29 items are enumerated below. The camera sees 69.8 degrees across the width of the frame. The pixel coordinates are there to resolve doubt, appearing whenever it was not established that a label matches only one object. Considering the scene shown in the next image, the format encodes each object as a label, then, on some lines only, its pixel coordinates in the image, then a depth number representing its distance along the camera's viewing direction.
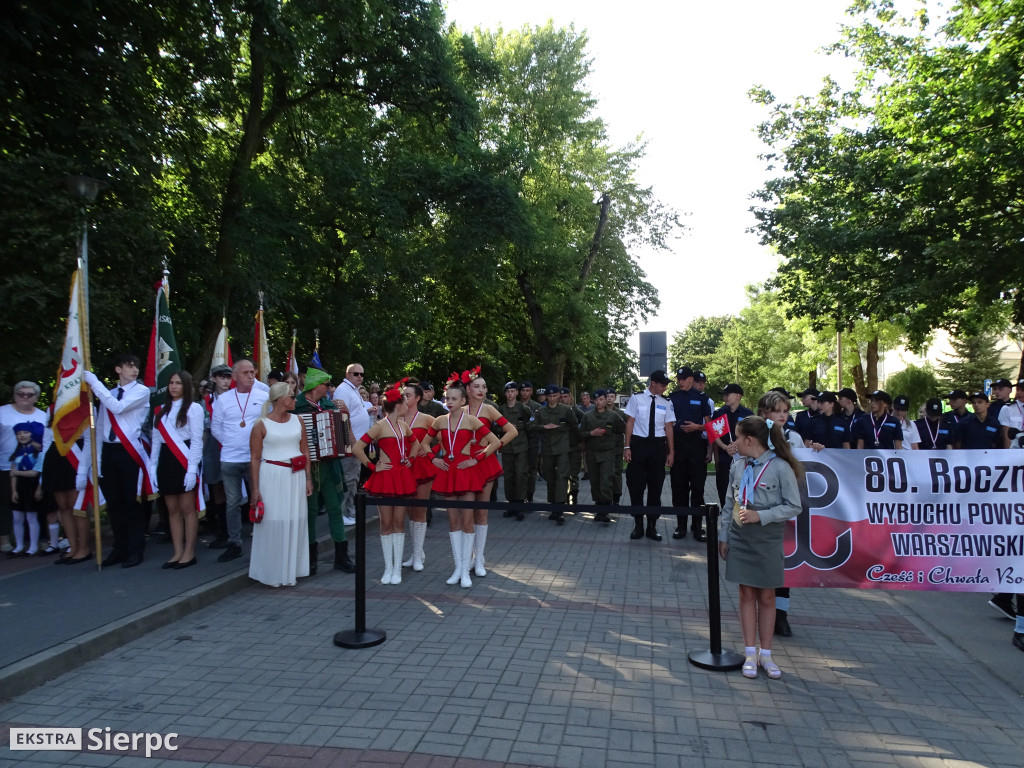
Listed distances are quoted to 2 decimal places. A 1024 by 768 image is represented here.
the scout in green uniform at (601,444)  11.62
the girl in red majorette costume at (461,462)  7.47
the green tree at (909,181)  16.27
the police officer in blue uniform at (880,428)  9.72
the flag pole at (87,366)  7.24
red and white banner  5.60
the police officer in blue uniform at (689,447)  9.76
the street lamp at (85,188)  9.52
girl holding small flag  4.84
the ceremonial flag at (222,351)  13.02
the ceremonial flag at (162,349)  8.84
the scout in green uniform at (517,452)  12.06
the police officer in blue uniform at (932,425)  10.96
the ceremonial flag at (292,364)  14.53
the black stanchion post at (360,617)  5.50
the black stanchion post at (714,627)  5.02
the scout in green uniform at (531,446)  12.73
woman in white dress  7.12
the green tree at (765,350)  42.56
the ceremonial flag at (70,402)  7.44
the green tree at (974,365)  48.97
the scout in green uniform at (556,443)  11.74
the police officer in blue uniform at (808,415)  10.38
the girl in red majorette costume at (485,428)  7.68
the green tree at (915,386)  40.41
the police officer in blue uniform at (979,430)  8.48
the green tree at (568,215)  28.77
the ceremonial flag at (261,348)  13.37
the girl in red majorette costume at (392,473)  7.36
